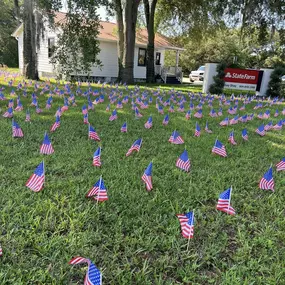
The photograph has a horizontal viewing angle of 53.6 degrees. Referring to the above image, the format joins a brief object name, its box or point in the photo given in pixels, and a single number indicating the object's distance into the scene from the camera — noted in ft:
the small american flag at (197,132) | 16.49
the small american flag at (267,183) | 10.43
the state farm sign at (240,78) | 43.68
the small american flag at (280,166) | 12.43
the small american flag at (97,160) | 10.94
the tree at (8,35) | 81.05
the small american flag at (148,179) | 9.54
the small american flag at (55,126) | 15.44
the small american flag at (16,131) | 13.92
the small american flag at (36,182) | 9.04
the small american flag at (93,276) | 4.84
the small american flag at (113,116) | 18.84
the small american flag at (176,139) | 14.88
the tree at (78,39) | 24.91
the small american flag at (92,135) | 14.18
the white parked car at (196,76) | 88.97
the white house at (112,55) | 61.46
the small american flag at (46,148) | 11.88
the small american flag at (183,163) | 11.52
